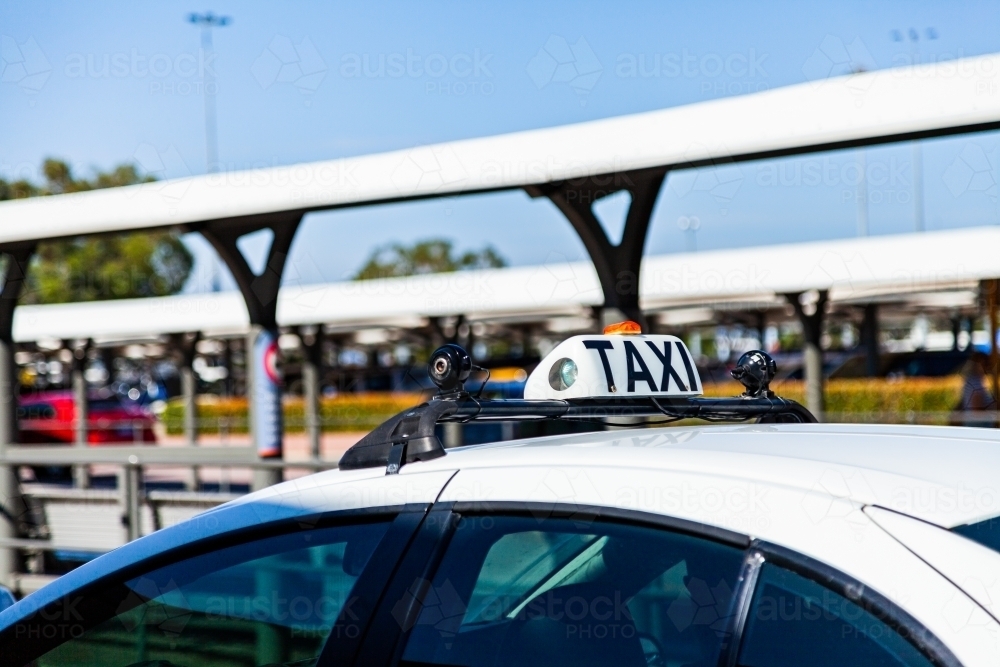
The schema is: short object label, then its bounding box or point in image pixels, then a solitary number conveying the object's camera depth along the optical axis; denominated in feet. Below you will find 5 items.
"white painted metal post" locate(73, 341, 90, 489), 64.03
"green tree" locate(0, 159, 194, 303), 185.16
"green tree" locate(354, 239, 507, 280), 316.40
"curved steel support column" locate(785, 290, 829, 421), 45.57
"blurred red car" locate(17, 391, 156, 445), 71.20
